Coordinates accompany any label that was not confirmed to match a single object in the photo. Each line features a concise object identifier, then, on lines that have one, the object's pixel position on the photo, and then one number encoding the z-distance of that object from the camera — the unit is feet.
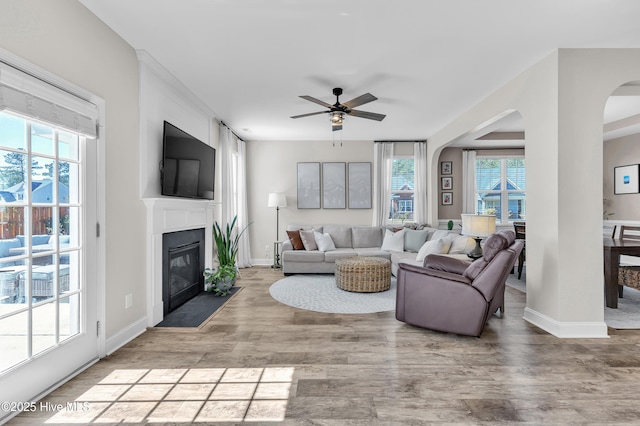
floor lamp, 19.58
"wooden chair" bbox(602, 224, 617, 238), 19.21
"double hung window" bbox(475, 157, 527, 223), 21.75
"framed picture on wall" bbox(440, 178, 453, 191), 21.89
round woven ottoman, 13.71
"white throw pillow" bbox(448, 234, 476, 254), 14.89
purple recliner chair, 8.70
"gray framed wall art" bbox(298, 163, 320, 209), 20.92
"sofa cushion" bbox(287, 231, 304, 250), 18.11
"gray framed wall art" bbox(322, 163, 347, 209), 21.02
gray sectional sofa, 15.17
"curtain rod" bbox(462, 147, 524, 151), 21.65
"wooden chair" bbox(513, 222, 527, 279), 16.09
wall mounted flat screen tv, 10.35
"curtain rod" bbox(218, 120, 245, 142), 16.57
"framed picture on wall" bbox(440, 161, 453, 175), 21.89
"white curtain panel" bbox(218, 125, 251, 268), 16.58
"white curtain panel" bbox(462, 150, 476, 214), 21.53
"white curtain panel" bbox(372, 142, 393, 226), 20.86
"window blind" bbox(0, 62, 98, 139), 5.30
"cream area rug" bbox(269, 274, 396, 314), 11.67
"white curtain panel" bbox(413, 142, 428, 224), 20.75
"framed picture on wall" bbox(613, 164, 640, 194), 18.33
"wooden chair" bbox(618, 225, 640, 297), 11.22
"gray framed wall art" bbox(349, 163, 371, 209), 21.09
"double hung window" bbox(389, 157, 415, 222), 21.36
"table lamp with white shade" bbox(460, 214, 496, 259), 11.46
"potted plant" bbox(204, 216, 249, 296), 13.53
